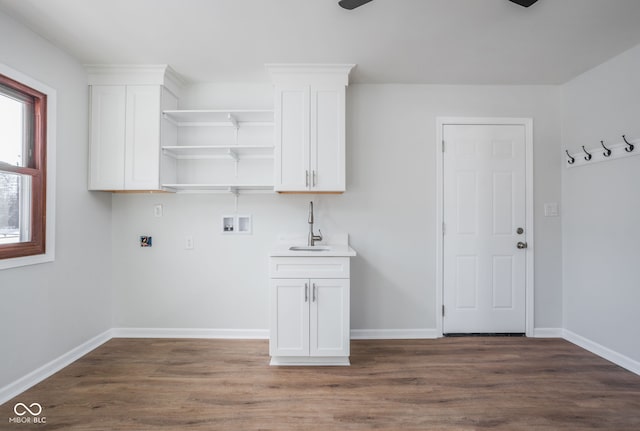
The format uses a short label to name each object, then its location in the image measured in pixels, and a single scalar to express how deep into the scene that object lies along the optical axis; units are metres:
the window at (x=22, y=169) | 2.02
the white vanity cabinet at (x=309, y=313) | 2.38
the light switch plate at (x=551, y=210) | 2.96
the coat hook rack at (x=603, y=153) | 2.32
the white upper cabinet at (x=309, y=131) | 2.62
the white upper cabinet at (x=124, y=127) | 2.63
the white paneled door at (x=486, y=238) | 2.94
